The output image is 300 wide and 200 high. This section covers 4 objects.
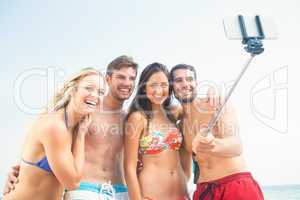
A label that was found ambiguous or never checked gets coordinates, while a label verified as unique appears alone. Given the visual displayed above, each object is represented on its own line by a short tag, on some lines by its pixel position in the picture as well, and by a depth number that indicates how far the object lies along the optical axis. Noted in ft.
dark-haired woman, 11.71
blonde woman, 9.68
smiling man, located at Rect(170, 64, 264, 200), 10.94
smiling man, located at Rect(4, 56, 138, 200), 11.26
